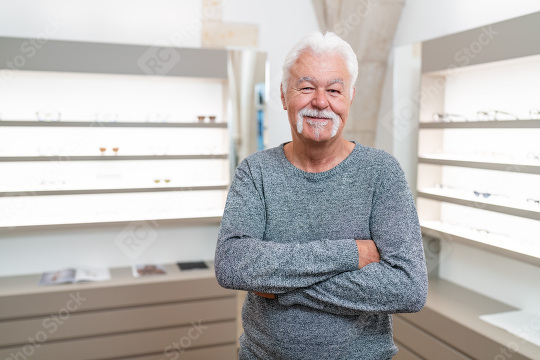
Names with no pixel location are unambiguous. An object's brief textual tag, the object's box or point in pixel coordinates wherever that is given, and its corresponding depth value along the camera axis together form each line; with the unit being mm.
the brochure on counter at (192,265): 3906
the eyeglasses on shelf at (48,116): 3523
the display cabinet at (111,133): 3451
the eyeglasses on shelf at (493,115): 3009
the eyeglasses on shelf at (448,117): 3396
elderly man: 1423
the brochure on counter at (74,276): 3512
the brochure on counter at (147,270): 3754
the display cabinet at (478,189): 2742
